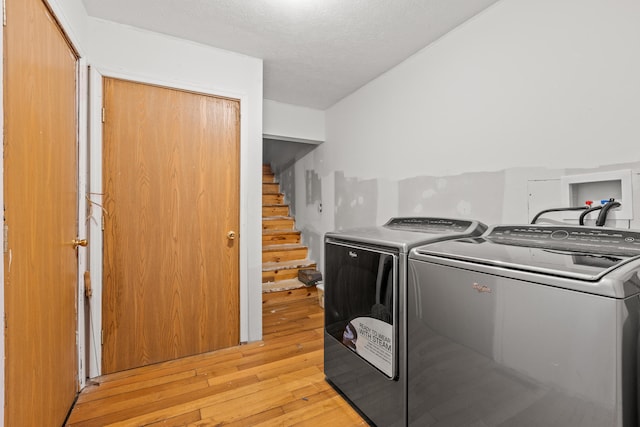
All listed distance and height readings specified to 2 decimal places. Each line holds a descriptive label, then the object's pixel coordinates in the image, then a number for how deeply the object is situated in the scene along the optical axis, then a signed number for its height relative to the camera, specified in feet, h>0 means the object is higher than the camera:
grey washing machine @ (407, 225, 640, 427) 2.48 -1.19
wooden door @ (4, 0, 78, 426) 3.32 -0.07
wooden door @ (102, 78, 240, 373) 6.50 -0.29
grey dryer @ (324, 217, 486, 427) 4.49 -1.72
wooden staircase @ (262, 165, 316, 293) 11.44 -1.60
